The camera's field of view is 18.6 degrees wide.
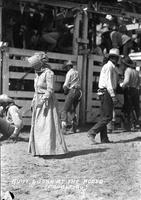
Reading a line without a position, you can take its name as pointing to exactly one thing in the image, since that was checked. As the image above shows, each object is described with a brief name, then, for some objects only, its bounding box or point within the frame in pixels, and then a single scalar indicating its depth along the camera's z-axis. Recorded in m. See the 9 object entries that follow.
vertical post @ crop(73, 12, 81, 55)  11.52
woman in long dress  7.35
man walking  8.61
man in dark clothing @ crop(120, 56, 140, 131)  11.14
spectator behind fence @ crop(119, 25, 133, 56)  12.70
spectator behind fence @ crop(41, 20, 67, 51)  11.77
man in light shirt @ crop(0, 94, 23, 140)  8.65
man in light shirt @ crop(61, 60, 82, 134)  10.38
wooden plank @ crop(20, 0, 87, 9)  10.87
